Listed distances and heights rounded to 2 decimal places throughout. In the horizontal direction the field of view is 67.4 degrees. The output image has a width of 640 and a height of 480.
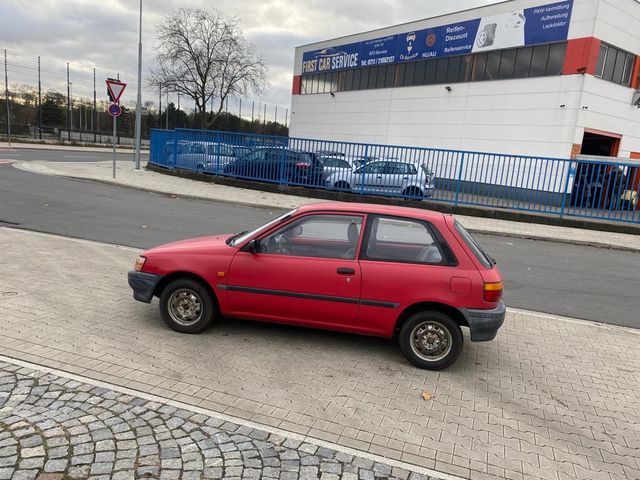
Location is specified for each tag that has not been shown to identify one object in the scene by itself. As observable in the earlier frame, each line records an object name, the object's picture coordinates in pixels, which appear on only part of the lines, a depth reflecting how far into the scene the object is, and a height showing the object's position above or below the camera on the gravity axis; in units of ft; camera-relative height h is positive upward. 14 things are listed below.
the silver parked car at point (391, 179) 55.42 -1.83
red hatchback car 14.39 -3.72
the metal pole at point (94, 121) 174.60 +5.59
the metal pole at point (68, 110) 160.31 +8.06
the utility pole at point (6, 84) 130.00 +12.17
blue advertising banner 80.38 +25.84
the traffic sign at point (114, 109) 61.93 +3.71
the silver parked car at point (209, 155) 64.96 -1.15
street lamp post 71.56 +4.98
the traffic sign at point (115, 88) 60.44 +6.28
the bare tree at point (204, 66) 148.56 +25.42
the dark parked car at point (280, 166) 59.82 -1.72
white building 77.97 +17.38
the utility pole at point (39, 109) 151.12 +7.30
